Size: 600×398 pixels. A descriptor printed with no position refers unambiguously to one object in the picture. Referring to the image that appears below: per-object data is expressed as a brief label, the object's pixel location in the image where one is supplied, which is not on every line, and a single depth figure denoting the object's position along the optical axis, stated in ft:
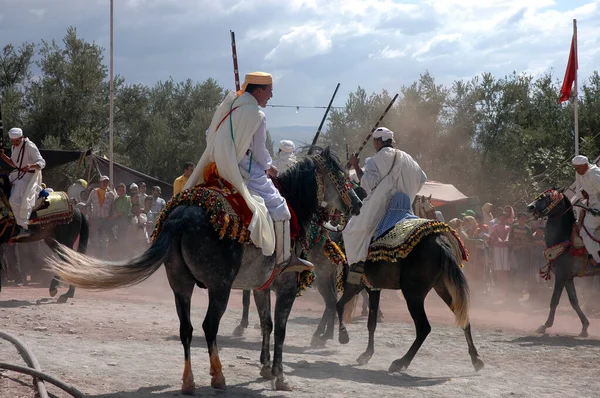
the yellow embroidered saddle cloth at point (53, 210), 44.91
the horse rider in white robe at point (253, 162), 24.57
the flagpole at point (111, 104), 79.41
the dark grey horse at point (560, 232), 44.75
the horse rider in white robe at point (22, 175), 43.50
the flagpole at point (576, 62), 75.46
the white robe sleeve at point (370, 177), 33.01
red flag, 79.51
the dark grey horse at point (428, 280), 30.17
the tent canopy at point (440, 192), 82.74
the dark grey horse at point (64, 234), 45.34
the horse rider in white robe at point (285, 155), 40.11
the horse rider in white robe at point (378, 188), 32.91
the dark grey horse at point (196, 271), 22.77
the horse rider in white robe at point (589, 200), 43.96
